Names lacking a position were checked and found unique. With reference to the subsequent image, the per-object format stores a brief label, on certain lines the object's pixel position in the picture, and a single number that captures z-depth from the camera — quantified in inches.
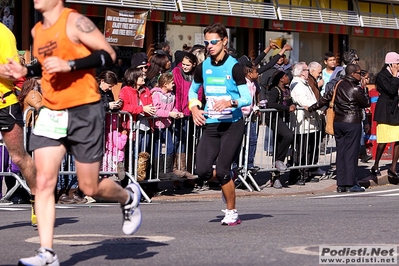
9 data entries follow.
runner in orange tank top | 265.6
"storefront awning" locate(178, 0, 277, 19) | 1008.2
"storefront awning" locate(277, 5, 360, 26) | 1157.1
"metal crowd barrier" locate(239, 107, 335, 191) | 576.7
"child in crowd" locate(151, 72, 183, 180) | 529.3
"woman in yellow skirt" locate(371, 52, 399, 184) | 615.8
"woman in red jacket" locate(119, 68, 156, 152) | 514.0
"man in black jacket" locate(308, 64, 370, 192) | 553.9
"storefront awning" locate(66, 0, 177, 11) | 886.4
